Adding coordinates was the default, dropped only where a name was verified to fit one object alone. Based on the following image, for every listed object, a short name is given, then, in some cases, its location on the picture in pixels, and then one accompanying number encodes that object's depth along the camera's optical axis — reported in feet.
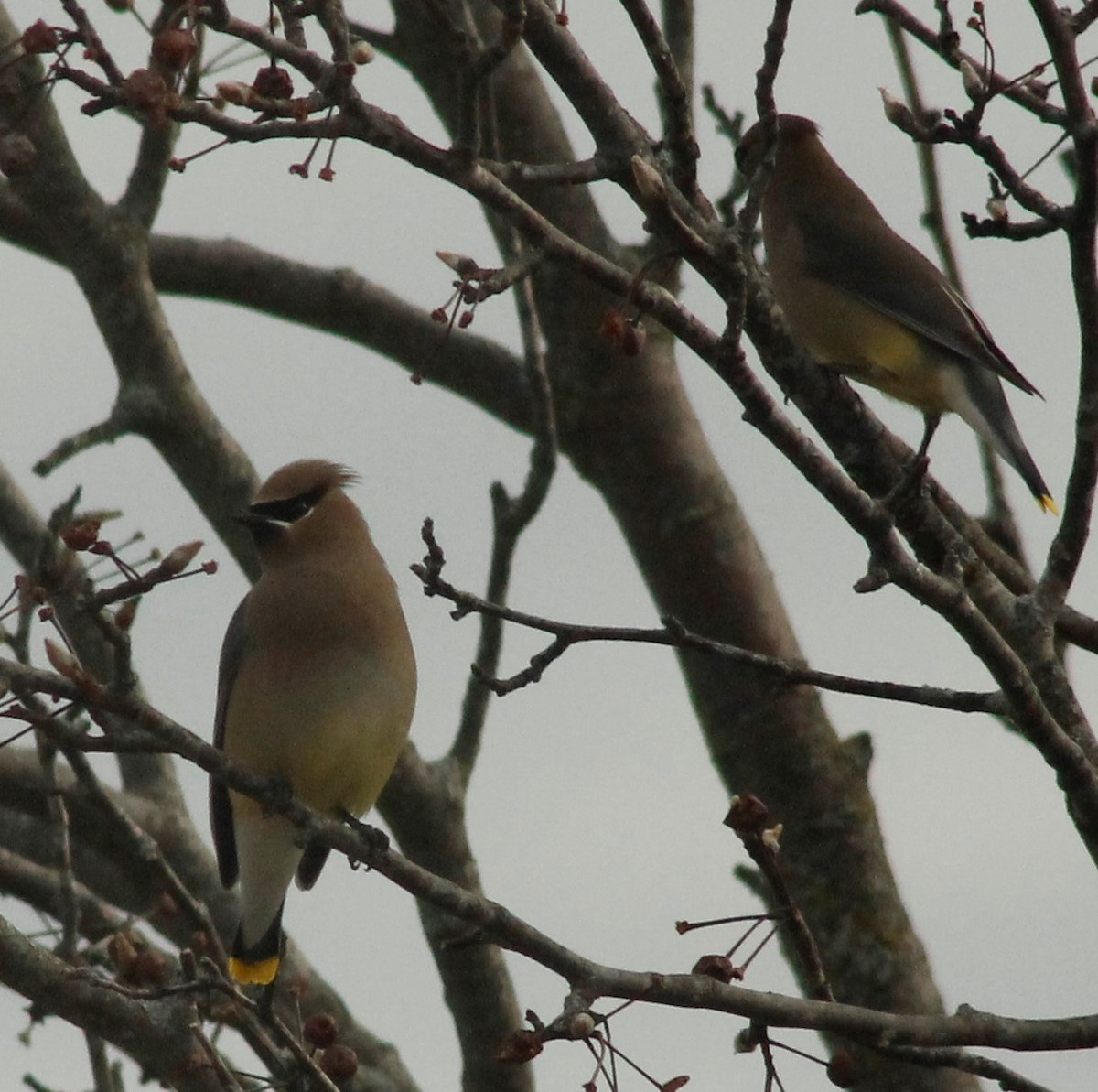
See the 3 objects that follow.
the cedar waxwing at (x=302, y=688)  29.35
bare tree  17.29
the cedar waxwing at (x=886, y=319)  33.83
